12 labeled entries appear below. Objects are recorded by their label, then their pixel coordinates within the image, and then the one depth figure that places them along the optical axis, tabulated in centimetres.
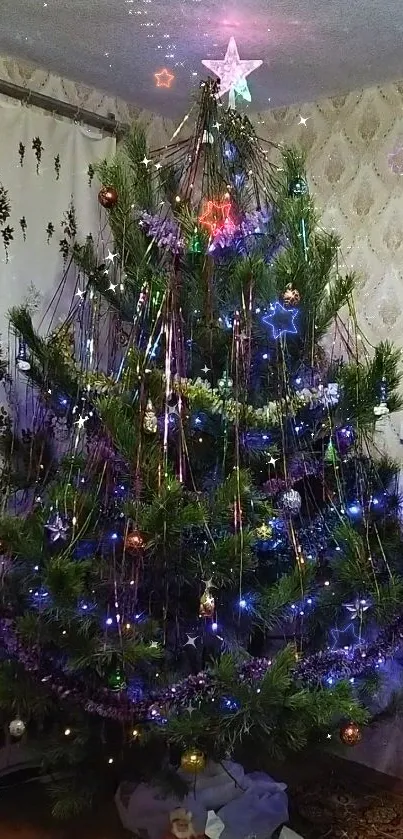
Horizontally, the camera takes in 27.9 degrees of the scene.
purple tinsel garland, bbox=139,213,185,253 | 183
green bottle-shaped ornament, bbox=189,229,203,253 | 174
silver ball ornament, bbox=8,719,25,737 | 171
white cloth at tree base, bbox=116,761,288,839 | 188
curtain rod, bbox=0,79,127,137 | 225
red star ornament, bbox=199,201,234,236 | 180
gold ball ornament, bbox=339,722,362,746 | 169
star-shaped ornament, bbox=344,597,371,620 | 175
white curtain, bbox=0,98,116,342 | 228
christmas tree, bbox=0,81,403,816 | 161
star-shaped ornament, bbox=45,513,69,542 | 169
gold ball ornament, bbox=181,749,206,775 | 159
